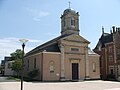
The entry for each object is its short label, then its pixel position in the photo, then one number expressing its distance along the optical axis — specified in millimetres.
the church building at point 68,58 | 18374
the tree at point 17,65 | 23827
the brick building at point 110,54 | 24568
